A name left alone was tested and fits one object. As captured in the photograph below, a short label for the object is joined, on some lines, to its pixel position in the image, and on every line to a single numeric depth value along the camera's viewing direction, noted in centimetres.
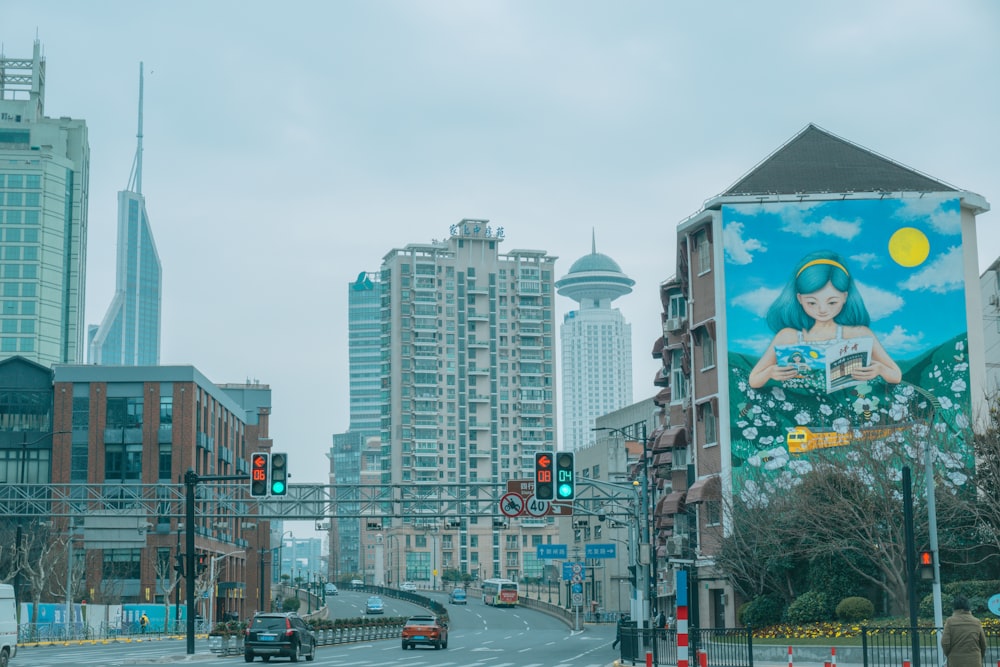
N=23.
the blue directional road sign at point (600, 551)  8813
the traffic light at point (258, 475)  3816
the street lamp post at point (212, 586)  8473
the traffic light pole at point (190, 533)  4334
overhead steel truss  6219
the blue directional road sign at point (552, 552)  10406
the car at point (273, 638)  4156
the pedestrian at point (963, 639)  1622
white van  3247
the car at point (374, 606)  11381
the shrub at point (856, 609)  4566
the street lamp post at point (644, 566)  4703
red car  5709
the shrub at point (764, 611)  5212
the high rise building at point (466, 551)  19300
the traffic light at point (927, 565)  2677
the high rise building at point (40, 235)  15512
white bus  12138
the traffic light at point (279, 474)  3684
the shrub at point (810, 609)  4775
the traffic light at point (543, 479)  3841
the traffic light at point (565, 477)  3756
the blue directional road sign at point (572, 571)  9194
